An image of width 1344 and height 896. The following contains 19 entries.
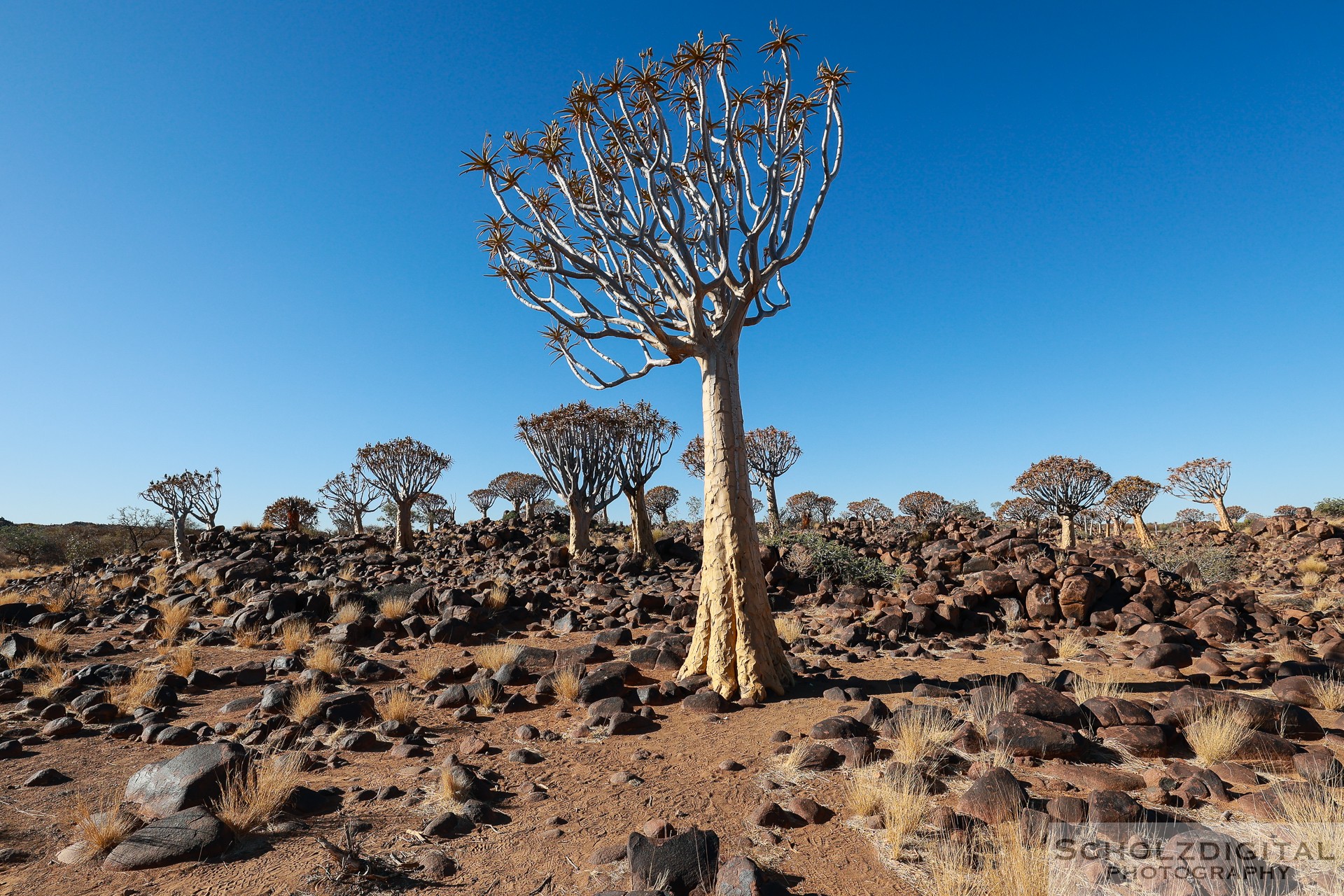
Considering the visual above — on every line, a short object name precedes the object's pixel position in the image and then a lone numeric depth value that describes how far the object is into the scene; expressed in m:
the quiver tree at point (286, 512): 31.59
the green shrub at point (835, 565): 14.66
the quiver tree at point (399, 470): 24.89
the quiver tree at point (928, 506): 35.16
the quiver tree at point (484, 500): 47.50
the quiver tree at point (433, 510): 45.33
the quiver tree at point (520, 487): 45.38
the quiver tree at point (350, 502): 30.03
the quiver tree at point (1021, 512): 29.78
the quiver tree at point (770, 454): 32.50
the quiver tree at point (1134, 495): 30.03
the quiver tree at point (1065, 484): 22.66
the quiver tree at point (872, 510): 39.66
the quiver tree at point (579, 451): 20.45
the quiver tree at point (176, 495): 24.81
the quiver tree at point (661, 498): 47.72
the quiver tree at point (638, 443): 20.72
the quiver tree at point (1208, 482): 31.77
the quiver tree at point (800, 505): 45.03
